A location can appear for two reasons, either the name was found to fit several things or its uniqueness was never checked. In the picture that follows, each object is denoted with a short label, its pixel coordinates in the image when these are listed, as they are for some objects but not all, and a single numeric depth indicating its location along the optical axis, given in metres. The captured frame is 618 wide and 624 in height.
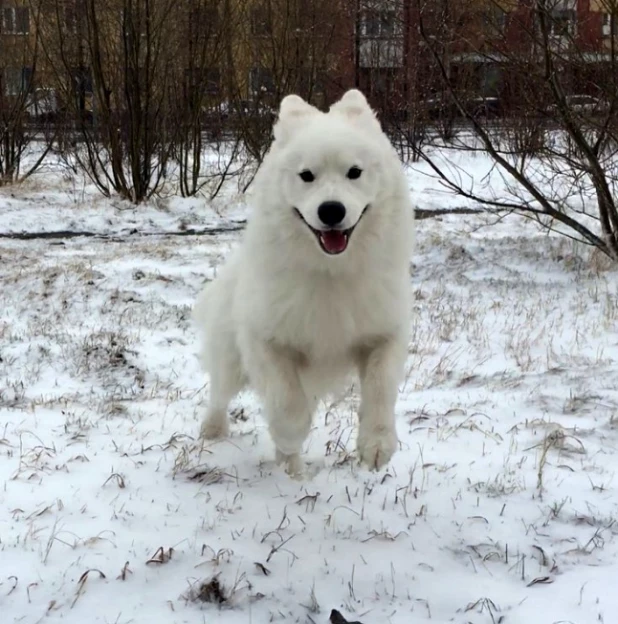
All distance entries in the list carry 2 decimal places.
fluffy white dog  3.11
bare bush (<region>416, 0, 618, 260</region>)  6.77
